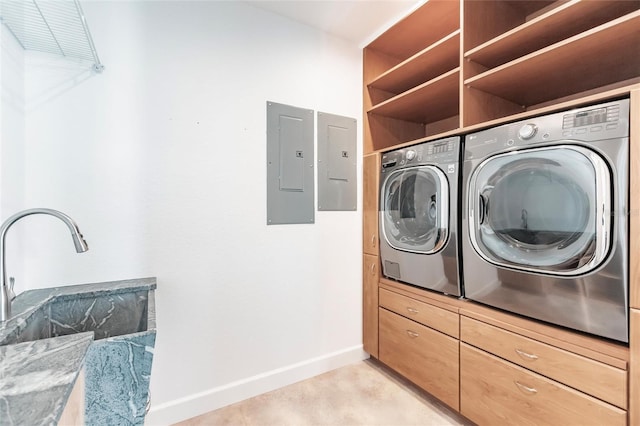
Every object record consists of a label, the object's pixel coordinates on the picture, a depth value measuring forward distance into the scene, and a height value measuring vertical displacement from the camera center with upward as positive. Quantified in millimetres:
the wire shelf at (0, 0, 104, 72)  1067 +782
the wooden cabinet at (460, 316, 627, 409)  1036 -645
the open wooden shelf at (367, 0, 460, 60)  1808 +1328
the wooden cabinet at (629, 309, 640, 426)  982 -573
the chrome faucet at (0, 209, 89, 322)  941 -119
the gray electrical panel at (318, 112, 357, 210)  2105 +383
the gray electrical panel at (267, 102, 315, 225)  1902 +330
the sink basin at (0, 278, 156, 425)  916 -490
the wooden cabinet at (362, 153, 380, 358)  2145 -345
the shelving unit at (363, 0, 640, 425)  1065 +719
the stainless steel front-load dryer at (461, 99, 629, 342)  1032 -30
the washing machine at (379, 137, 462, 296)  1587 -23
